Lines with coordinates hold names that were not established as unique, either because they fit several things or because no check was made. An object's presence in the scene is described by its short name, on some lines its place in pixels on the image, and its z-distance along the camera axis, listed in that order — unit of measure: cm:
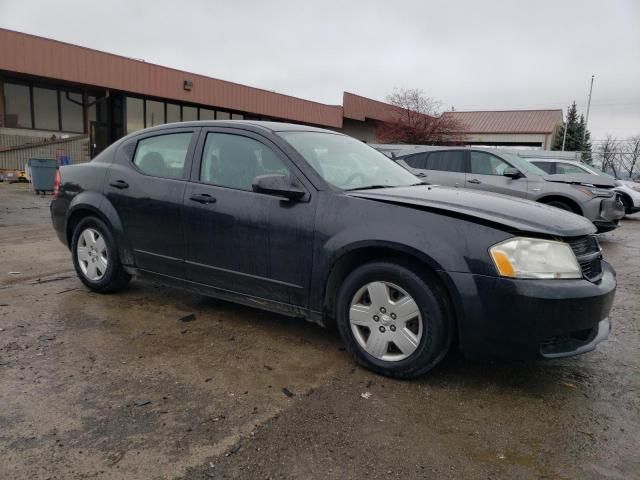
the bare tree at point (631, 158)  4334
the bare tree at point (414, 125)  3659
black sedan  280
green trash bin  1448
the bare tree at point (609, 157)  3847
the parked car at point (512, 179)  848
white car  1234
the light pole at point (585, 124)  4652
